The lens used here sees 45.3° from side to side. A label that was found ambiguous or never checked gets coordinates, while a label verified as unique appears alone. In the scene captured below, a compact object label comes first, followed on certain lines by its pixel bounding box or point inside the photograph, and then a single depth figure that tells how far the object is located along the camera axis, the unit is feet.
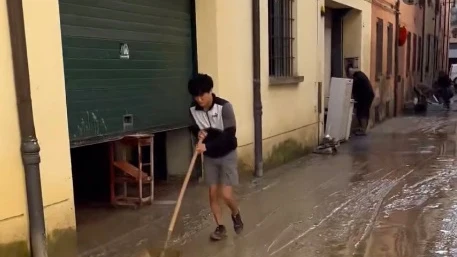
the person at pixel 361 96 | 41.96
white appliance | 35.76
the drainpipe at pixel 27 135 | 13.65
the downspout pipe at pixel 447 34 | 108.68
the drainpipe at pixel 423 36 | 78.18
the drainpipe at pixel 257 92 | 26.20
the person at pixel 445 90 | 70.13
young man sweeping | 16.26
